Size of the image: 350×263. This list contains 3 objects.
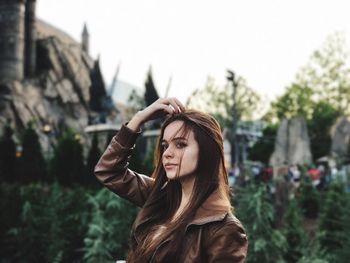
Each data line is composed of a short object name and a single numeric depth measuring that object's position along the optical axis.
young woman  2.06
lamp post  18.00
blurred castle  47.72
